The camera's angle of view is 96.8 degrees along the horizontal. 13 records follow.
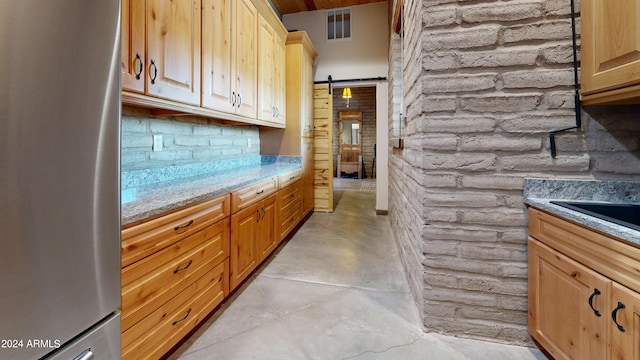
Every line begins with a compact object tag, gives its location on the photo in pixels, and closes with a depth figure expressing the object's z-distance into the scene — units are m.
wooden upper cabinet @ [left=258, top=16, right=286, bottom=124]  3.12
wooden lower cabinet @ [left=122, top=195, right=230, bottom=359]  1.17
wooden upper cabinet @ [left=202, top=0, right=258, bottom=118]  2.12
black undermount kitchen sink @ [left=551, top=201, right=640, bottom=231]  1.34
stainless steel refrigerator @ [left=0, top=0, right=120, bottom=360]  0.53
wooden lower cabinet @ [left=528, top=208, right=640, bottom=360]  0.97
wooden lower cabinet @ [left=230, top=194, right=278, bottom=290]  2.03
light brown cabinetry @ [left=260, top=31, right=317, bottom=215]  3.99
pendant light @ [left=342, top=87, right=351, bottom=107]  5.98
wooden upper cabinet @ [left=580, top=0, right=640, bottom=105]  1.13
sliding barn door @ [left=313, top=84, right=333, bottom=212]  4.80
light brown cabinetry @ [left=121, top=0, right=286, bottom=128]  1.50
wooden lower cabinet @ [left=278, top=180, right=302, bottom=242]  3.08
